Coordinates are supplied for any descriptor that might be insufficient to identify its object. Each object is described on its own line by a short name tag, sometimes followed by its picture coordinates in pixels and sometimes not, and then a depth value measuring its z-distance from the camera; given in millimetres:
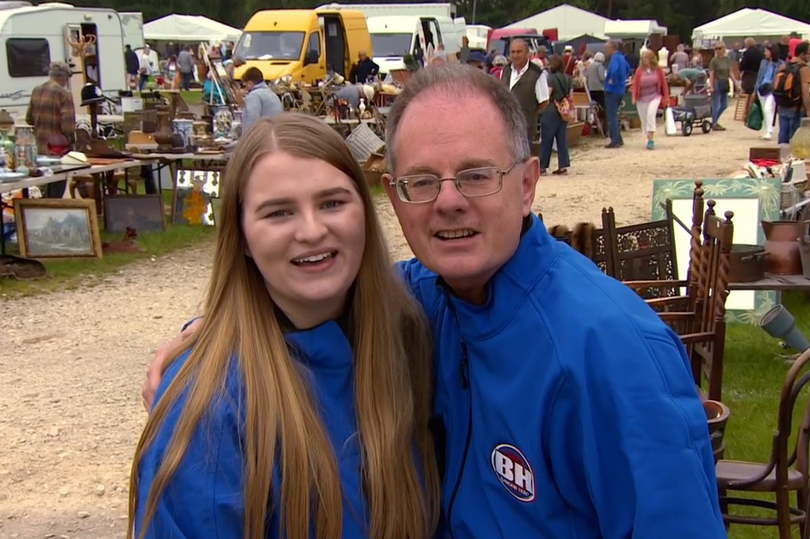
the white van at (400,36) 25219
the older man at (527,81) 11609
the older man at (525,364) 1344
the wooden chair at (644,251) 4414
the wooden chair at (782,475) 2596
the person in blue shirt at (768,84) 15750
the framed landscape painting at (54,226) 8602
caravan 17406
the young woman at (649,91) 15461
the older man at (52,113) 11055
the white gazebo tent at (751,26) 32812
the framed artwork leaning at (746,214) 6051
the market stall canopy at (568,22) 39750
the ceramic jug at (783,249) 4859
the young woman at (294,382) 1463
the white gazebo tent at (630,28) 37969
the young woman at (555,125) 12531
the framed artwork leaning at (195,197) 10203
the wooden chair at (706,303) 3451
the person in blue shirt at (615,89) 15648
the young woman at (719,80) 17598
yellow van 19719
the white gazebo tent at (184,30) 35688
